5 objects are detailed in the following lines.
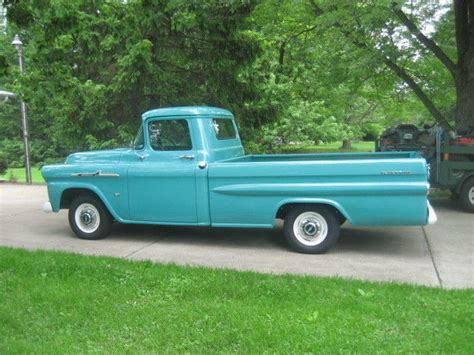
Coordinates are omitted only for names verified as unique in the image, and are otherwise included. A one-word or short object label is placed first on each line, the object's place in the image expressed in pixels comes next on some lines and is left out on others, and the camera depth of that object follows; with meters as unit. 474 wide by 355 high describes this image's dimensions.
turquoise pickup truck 6.58
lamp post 16.95
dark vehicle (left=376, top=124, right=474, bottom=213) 9.75
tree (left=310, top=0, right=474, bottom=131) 11.20
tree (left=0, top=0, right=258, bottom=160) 9.18
